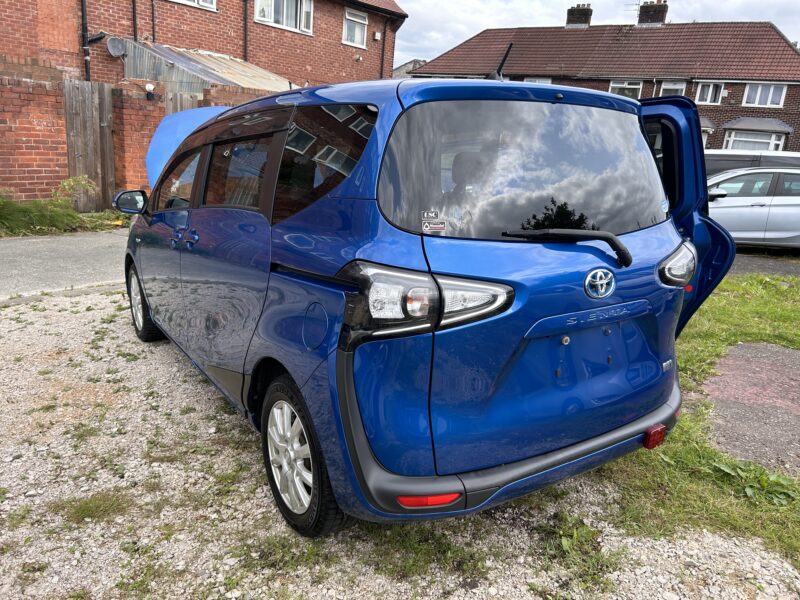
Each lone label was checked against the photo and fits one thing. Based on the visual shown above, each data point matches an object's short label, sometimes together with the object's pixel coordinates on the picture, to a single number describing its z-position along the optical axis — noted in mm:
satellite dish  12953
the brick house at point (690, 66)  31734
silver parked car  9930
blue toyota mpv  1904
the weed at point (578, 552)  2283
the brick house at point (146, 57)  8711
